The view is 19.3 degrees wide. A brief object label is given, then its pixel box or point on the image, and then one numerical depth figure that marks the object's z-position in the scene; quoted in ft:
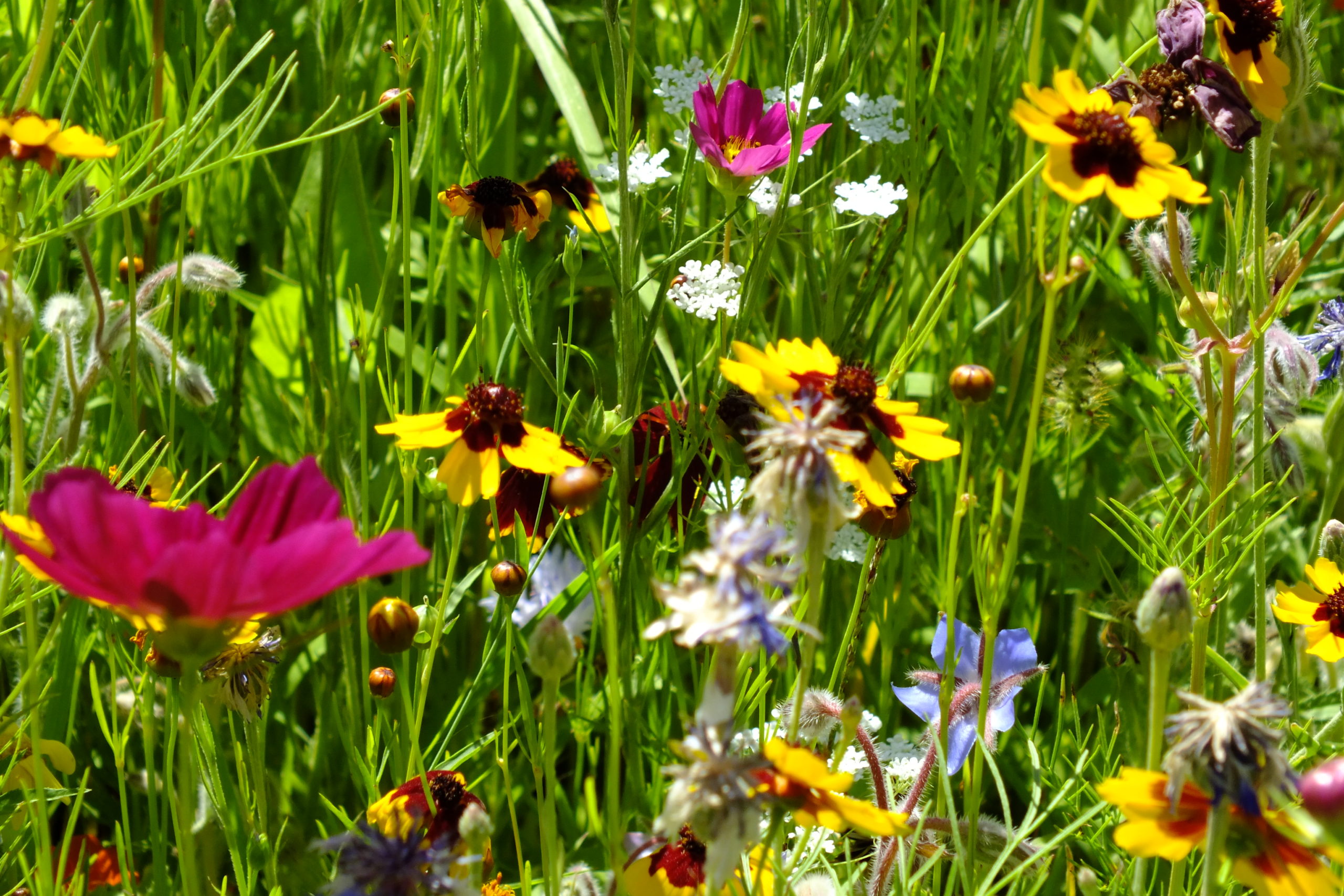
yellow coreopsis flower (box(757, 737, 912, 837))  1.85
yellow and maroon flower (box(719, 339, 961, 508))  1.96
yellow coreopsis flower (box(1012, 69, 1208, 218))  1.97
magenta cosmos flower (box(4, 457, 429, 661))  1.82
